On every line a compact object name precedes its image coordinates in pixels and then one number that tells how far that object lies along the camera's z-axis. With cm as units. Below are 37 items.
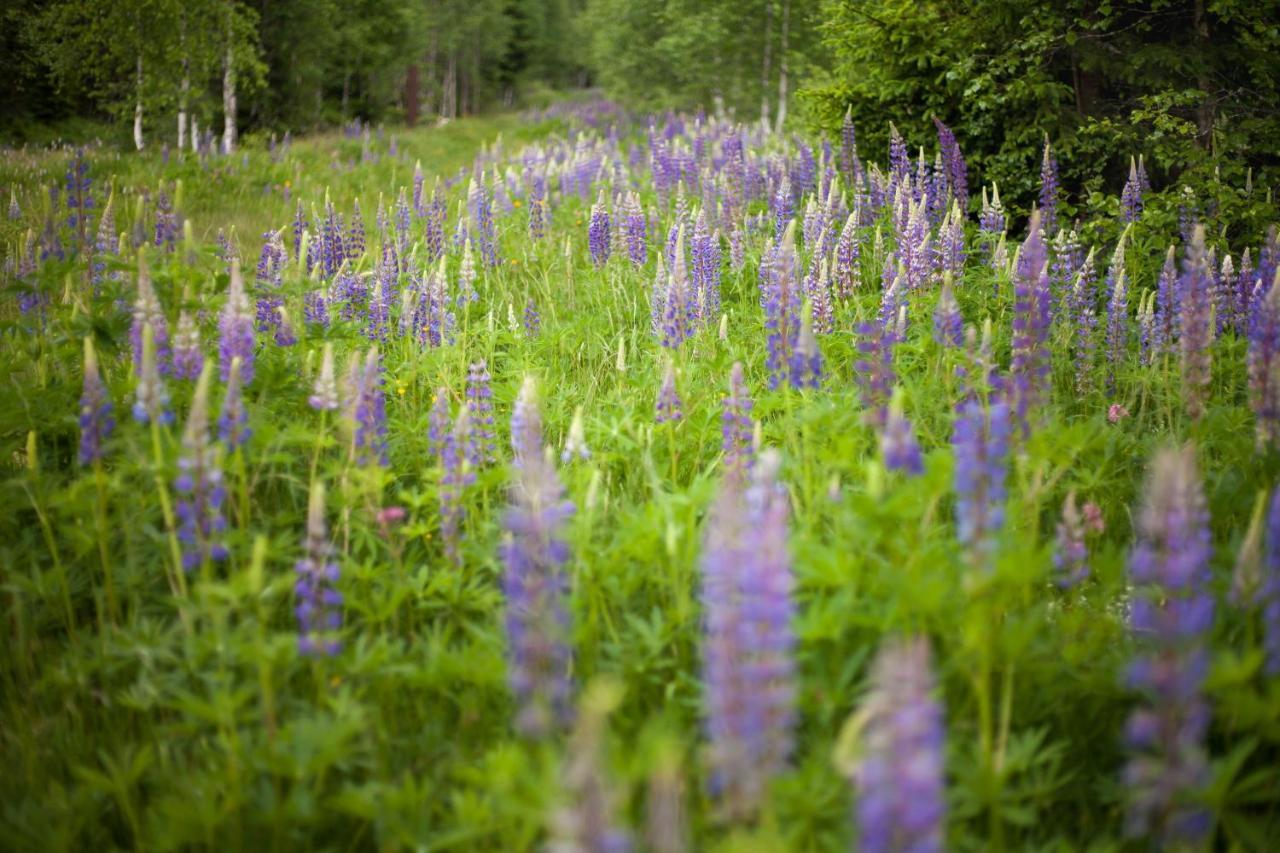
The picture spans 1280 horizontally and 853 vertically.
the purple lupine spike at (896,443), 241
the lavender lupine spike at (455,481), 296
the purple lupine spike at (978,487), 219
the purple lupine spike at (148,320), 306
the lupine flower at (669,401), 357
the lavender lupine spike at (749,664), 162
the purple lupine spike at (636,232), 655
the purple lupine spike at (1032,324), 355
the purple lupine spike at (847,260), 532
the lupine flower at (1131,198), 585
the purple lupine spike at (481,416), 368
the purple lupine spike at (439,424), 332
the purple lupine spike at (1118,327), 468
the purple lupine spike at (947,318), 374
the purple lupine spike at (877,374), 350
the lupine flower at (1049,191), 617
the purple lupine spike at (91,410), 278
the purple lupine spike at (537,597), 191
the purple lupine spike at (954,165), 674
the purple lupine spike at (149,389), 267
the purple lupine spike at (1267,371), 317
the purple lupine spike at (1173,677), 175
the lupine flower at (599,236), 682
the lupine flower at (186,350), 320
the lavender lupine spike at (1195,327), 350
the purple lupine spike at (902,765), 139
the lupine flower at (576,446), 300
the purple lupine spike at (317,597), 242
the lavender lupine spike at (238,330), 329
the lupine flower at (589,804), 135
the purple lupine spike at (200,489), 250
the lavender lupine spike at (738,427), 319
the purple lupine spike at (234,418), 279
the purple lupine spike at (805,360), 322
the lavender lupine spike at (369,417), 309
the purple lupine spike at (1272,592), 206
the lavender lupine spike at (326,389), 305
